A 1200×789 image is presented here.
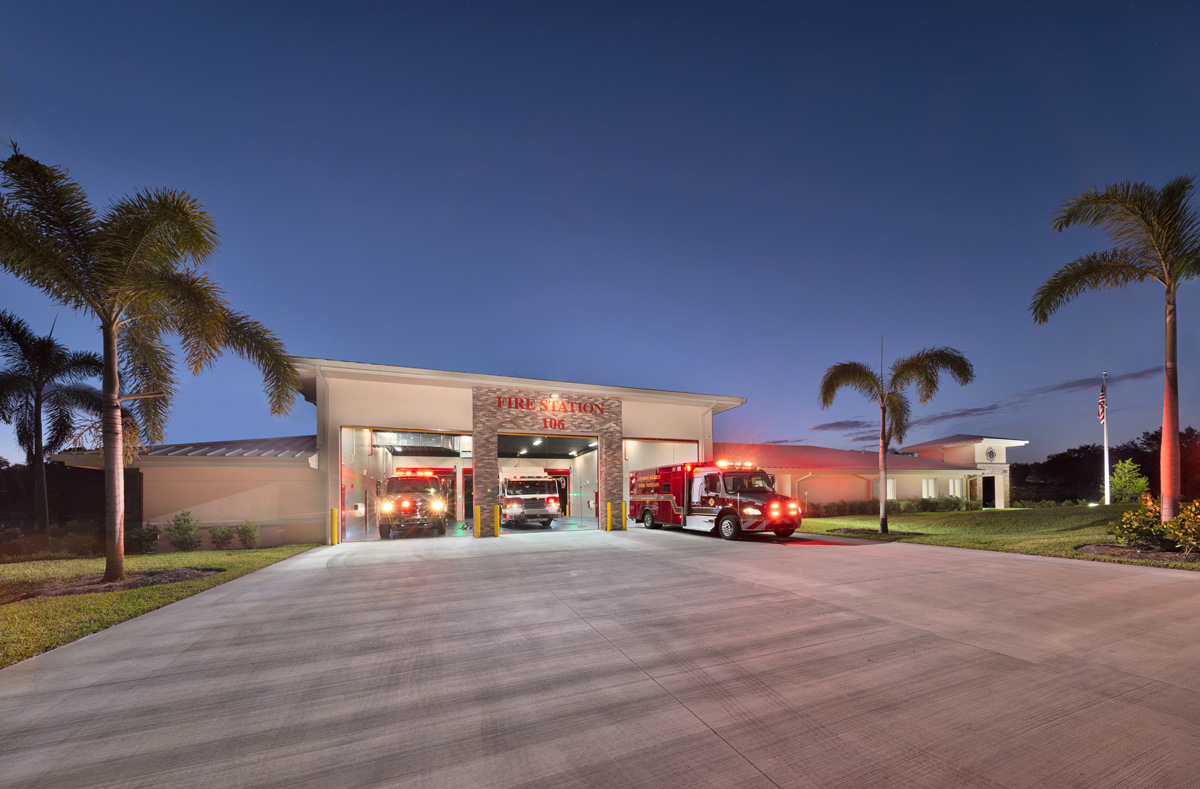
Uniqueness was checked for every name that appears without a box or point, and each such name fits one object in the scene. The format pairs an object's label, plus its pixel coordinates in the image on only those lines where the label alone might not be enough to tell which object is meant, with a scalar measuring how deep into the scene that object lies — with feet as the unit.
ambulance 47.52
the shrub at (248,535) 48.80
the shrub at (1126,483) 84.74
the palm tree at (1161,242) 33.88
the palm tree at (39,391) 50.78
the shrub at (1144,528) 33.96
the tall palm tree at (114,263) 27.07
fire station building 50.83
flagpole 78.79
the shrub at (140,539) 44.70
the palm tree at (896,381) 52.37
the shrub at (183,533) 46.93
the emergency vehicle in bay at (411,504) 57.82
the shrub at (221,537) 48.57
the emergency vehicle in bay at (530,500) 66.03
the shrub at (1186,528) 31.78
